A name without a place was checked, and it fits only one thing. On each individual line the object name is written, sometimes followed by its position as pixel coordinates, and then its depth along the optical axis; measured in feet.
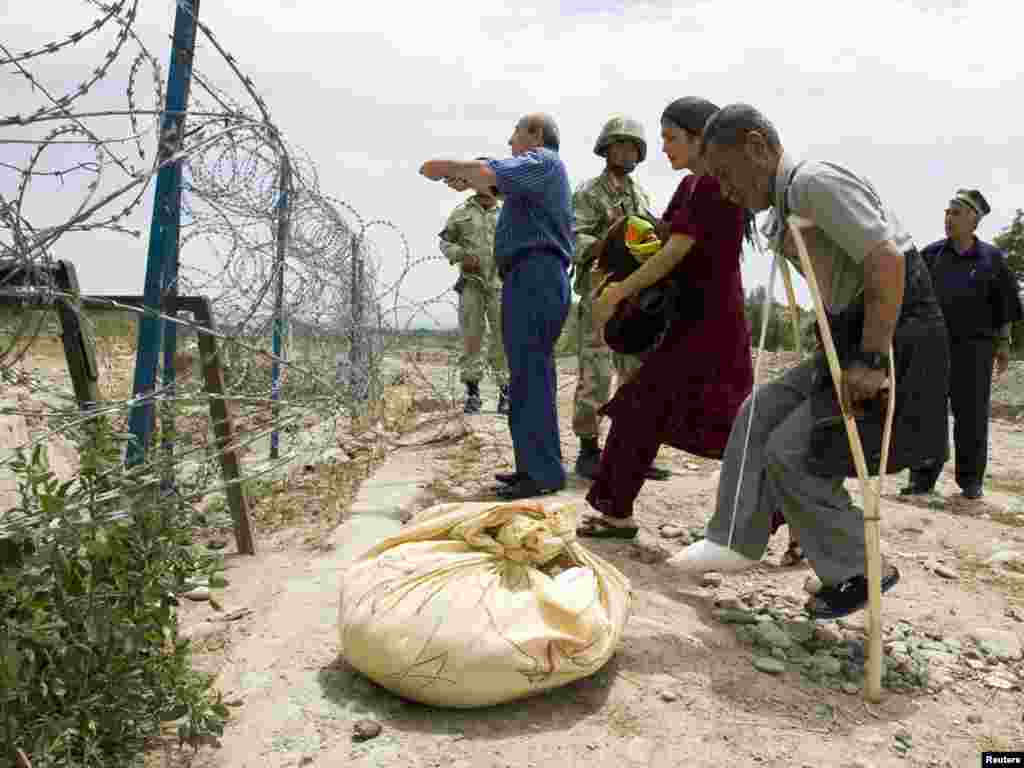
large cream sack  7.54
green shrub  6.20
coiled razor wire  5.80
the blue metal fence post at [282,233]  10.32
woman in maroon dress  11.12
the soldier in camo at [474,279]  24.85
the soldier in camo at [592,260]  16.98
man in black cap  18.47
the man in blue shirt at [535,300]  13.87
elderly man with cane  8.28
